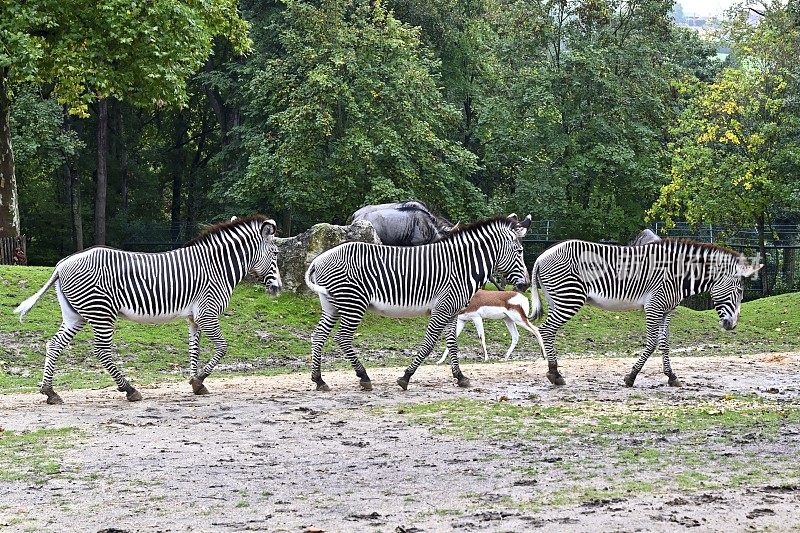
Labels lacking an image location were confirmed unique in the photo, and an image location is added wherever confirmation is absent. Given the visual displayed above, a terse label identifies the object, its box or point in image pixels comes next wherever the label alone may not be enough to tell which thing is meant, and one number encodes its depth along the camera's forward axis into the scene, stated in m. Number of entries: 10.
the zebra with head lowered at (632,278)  16.53
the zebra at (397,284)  15.80
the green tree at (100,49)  24.00
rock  23.58
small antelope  20.48
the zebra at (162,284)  14.38
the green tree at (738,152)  36.84
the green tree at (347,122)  35.38
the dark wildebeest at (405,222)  23.70
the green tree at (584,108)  39.12
